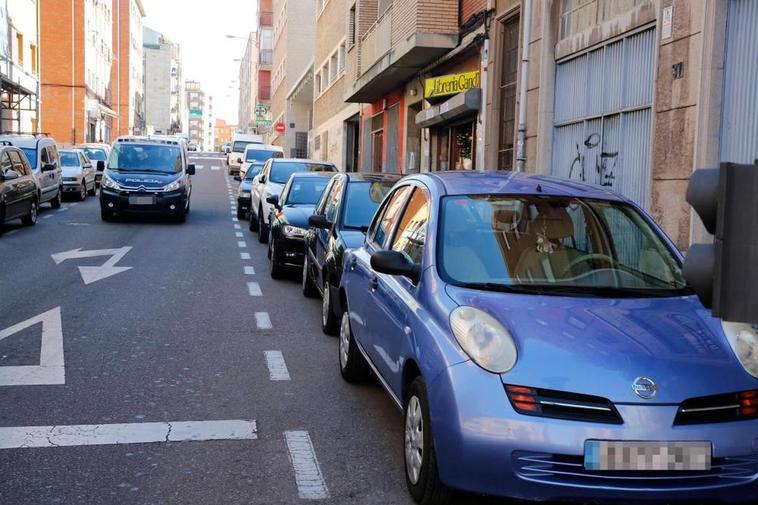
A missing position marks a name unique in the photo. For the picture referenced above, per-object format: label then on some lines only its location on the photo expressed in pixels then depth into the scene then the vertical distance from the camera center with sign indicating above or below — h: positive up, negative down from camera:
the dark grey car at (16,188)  16.73 -0.71
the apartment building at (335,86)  32.84 +3.23
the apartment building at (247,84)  99.64 +10.39
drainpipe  14.19 +1.26
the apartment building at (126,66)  79.12 +8.82
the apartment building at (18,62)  35.81 +4.10
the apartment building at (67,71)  54.97 +5.37
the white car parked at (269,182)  17.00 -0.44
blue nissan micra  3.63 -0.86
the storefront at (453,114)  17.42 +1.09
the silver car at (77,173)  26.73 -0.58
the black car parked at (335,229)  8.12 -0.67
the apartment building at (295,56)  60.00 +7.25
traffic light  2.52 -0.19
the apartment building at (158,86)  128.25 +10.57
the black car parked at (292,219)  11.92 -0.81
